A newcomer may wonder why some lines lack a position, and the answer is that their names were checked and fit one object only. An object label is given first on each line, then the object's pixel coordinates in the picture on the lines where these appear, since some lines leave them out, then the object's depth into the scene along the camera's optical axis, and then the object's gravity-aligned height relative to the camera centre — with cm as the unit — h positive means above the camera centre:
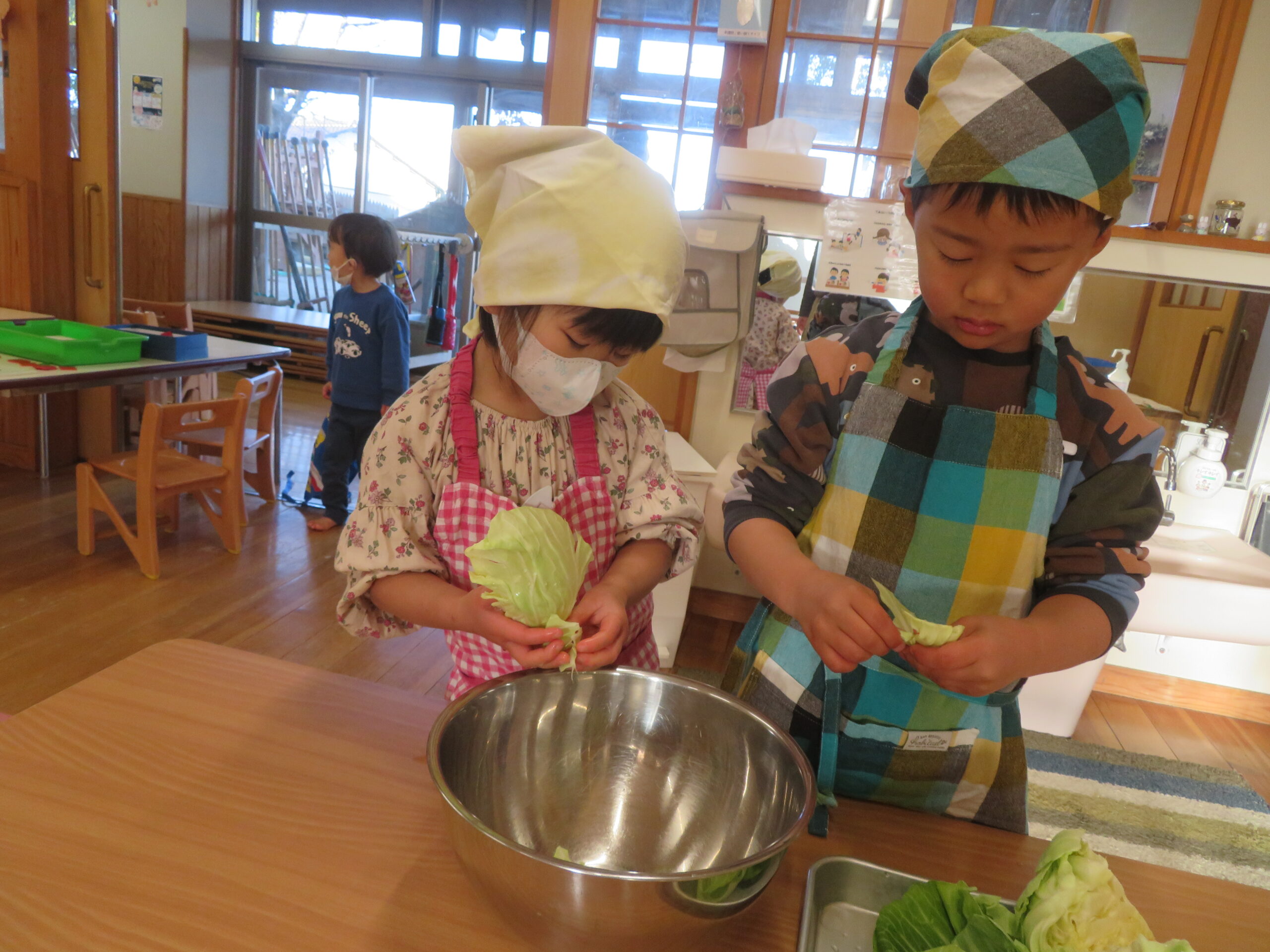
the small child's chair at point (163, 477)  313 -102
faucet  267 -45
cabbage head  57 -40
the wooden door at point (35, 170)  368 +14
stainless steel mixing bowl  75 -48
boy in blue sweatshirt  375 -40
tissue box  287 +42
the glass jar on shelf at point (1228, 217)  271 +42
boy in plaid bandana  77 -18
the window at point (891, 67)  279 +86
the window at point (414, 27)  688 +184
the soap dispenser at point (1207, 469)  270 -40
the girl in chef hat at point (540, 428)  96 -23
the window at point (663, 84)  319 +75
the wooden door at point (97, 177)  377 +15
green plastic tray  308 -52
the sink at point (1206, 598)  234 -71
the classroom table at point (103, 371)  287 -61
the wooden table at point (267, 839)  63 -52
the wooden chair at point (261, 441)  380 -103
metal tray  70 -52
